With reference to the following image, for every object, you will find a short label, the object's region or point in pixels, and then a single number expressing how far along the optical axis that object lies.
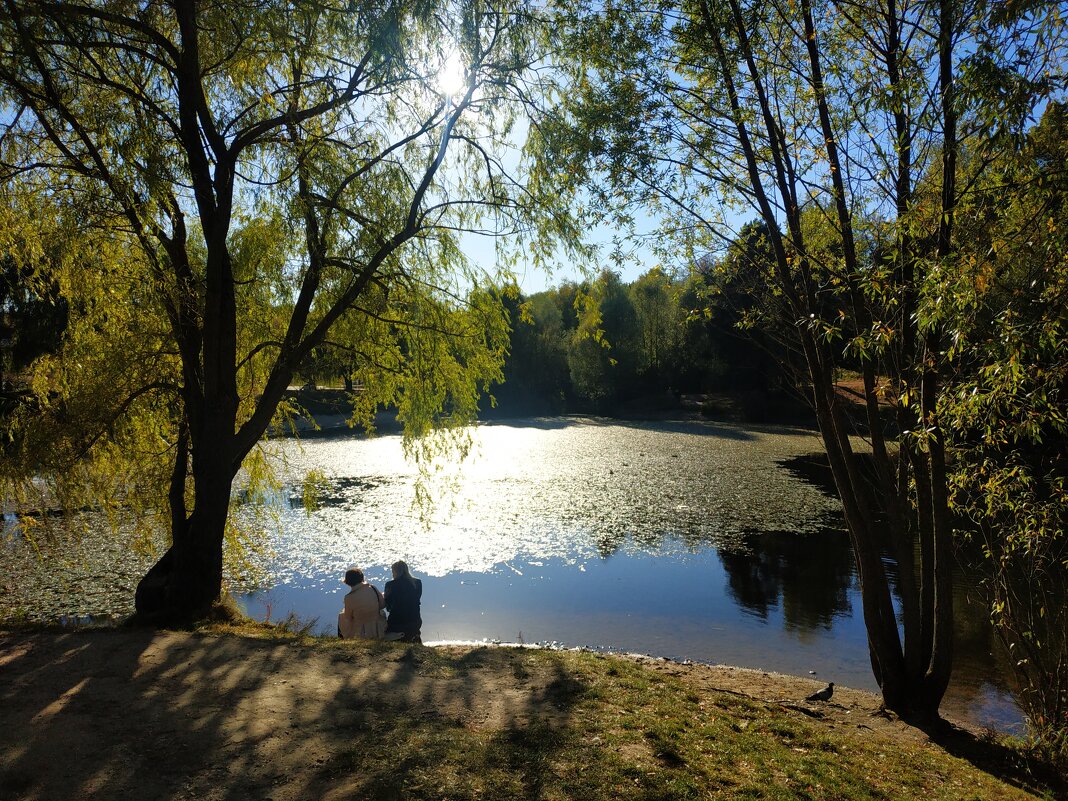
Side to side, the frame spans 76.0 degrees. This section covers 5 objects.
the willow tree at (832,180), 6.01
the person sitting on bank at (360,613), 8.04
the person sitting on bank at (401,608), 8.09
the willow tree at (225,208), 6.89
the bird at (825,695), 7.29
